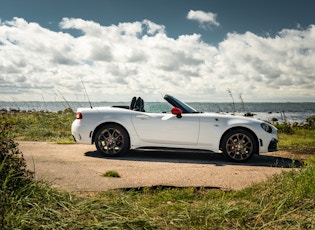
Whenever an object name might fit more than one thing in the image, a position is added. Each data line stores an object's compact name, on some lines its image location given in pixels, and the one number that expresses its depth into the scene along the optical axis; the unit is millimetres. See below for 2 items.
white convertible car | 7379
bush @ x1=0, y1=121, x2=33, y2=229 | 3852
